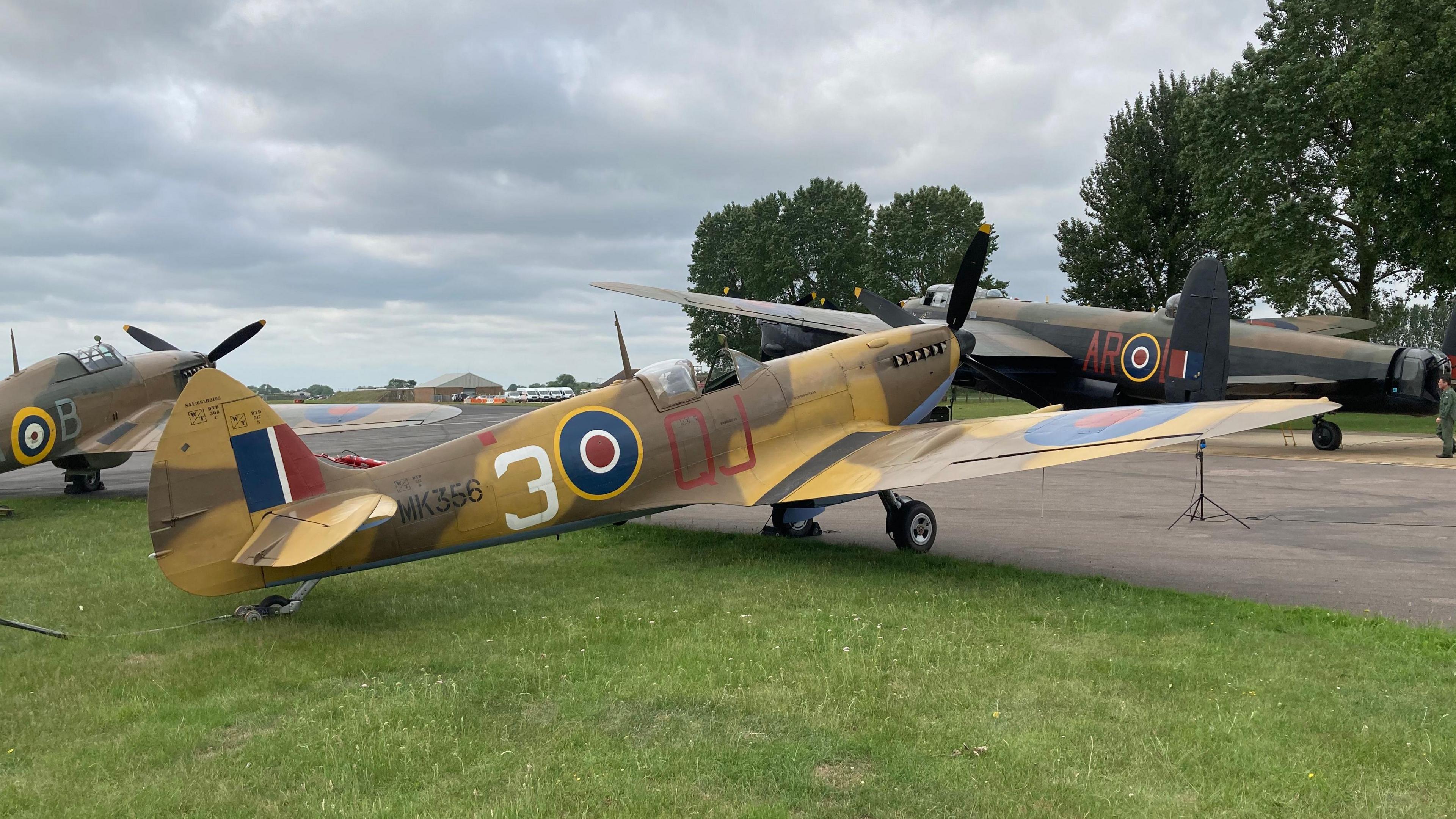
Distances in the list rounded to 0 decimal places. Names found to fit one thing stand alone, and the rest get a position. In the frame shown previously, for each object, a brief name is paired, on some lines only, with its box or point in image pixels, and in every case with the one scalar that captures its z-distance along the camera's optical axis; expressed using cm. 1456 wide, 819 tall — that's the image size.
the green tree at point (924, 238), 5734
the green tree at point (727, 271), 6306
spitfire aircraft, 607
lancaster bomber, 1844
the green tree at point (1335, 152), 2417
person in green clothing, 1683
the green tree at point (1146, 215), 4053
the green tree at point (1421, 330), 7554
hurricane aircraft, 1315
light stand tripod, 1065
